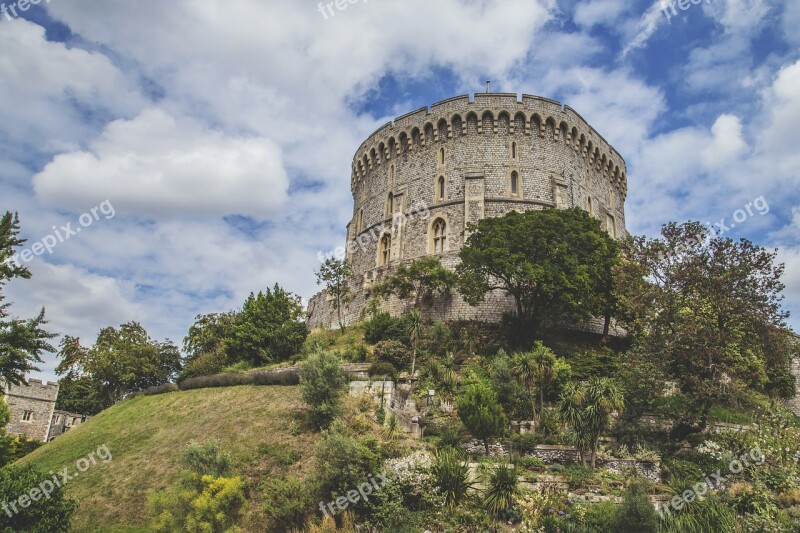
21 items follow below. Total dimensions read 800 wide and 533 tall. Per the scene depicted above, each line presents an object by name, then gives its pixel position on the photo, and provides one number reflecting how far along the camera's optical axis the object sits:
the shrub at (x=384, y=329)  33.62
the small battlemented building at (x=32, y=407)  42.62
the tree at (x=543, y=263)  30.41
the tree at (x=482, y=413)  20.39
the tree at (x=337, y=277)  40.41
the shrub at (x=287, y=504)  16.62
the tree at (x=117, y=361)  44.22
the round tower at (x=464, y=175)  41.78
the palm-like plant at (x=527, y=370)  23.97
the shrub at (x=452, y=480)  17.16
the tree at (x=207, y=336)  45.38
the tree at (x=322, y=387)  22.20
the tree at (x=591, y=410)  19.88
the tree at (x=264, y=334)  35.44
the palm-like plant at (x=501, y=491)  16.59
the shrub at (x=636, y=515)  14.20
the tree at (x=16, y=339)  21.34
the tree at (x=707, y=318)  22.84
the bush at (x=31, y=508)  15.91
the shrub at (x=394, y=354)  29.55
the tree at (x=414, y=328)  30.23
